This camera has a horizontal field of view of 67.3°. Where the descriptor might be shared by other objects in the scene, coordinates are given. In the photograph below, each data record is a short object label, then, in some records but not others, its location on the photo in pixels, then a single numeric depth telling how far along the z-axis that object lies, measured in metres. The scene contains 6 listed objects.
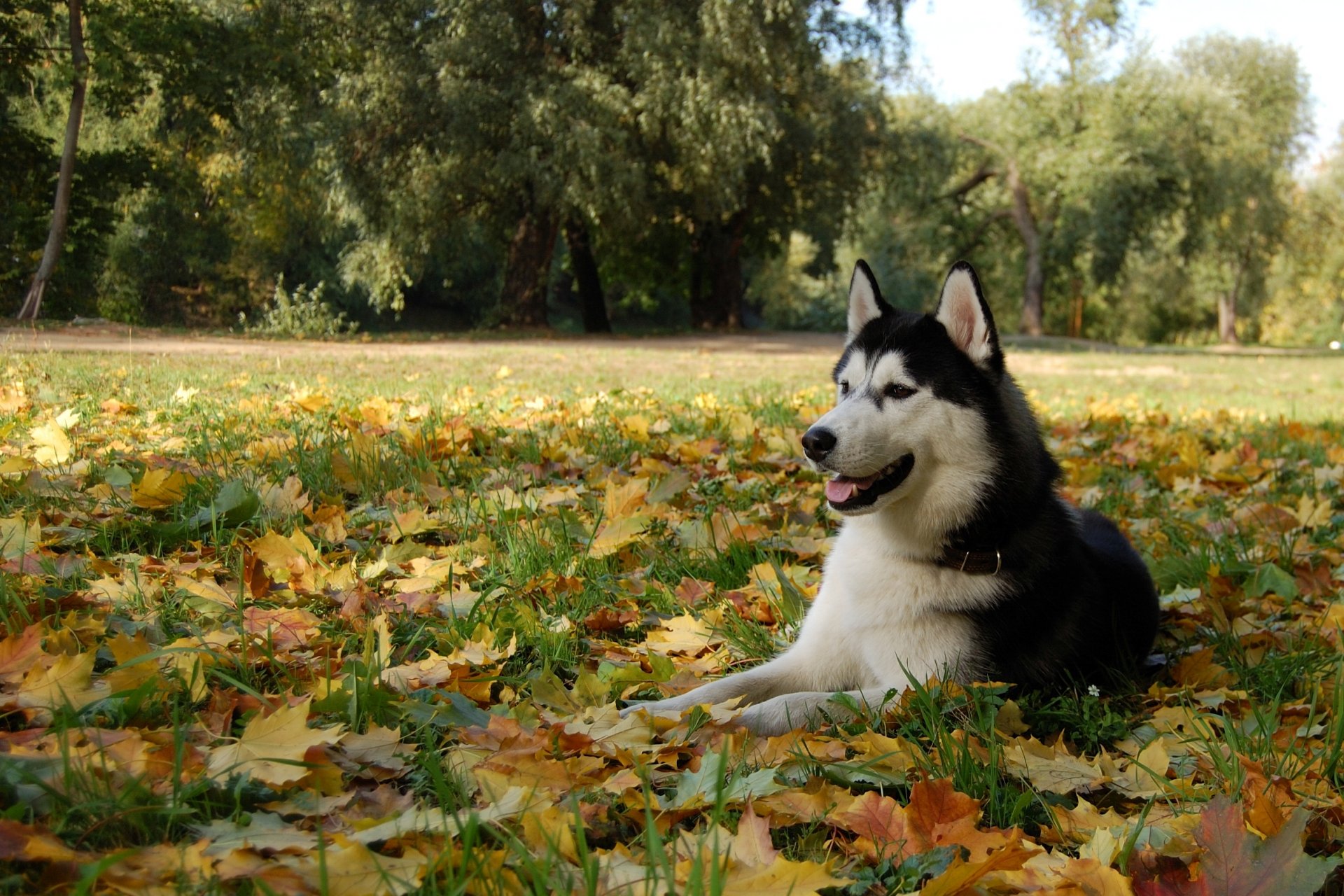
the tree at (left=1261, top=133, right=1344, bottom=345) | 47.16
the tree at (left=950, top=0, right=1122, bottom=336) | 33.97
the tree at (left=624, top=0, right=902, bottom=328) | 20.14
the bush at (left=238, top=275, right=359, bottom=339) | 17.81
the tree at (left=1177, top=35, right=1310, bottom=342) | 32.53
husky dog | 2.65
